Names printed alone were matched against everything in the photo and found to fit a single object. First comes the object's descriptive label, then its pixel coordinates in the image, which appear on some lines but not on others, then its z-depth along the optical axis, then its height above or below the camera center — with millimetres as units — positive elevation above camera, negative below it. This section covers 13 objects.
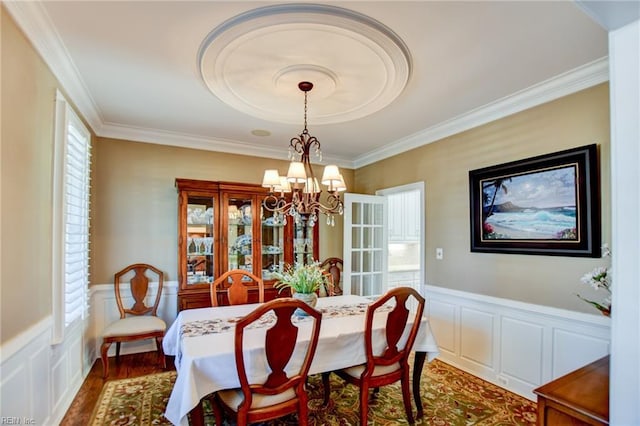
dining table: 1796 -799
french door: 4566 -390
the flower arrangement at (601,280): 1804 -373
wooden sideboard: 1295 -751
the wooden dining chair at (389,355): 2186 -952
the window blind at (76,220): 2518 -29
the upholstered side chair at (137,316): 3232 -1092
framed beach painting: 2449 +93
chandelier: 2523 +255
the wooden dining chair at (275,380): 1771 -931
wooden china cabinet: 3771 -249
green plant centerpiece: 2625 -520
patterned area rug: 2447 -1507
